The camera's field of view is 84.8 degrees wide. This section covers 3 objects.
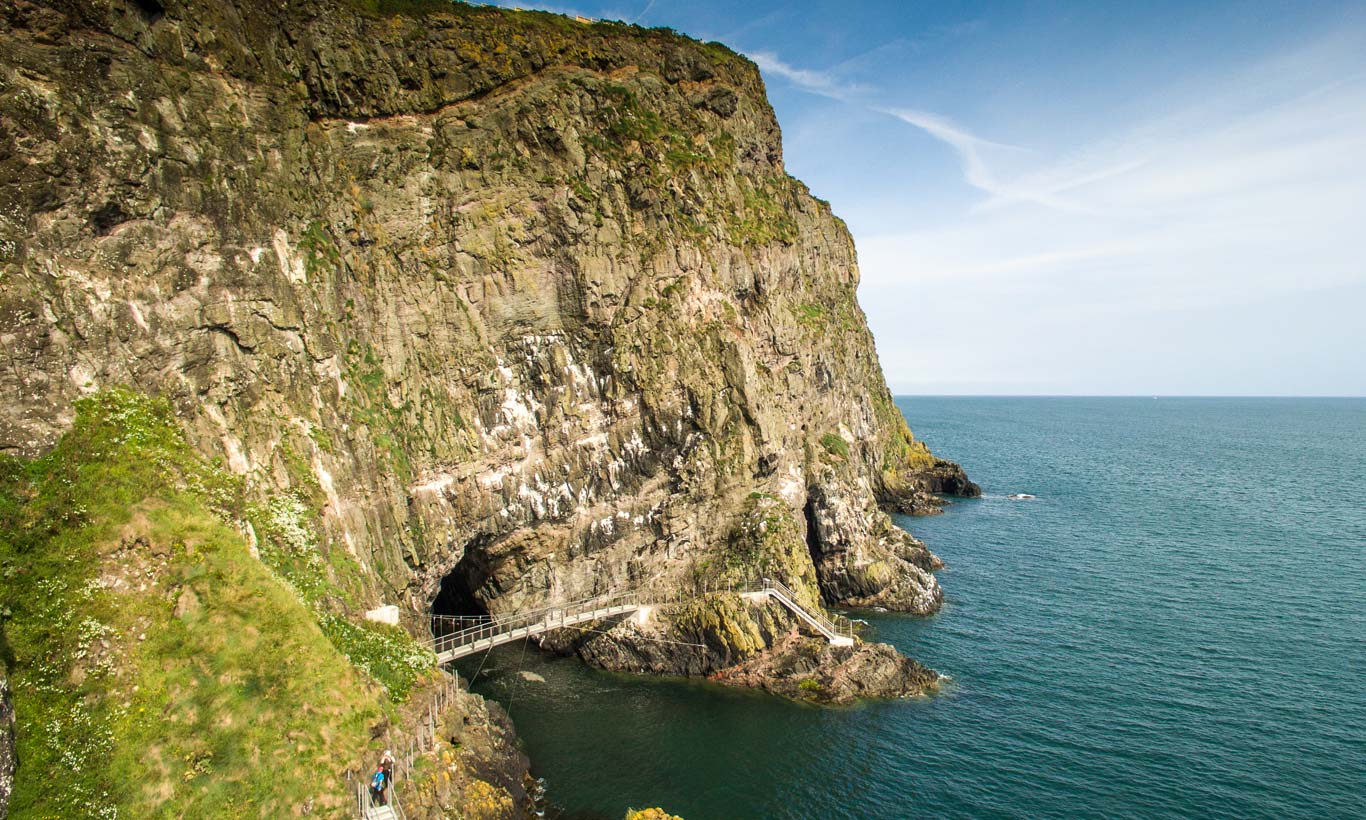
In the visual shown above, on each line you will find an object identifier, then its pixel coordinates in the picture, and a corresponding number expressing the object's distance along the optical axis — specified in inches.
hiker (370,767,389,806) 1010.7
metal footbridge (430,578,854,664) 1791.3
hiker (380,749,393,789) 1044.5
